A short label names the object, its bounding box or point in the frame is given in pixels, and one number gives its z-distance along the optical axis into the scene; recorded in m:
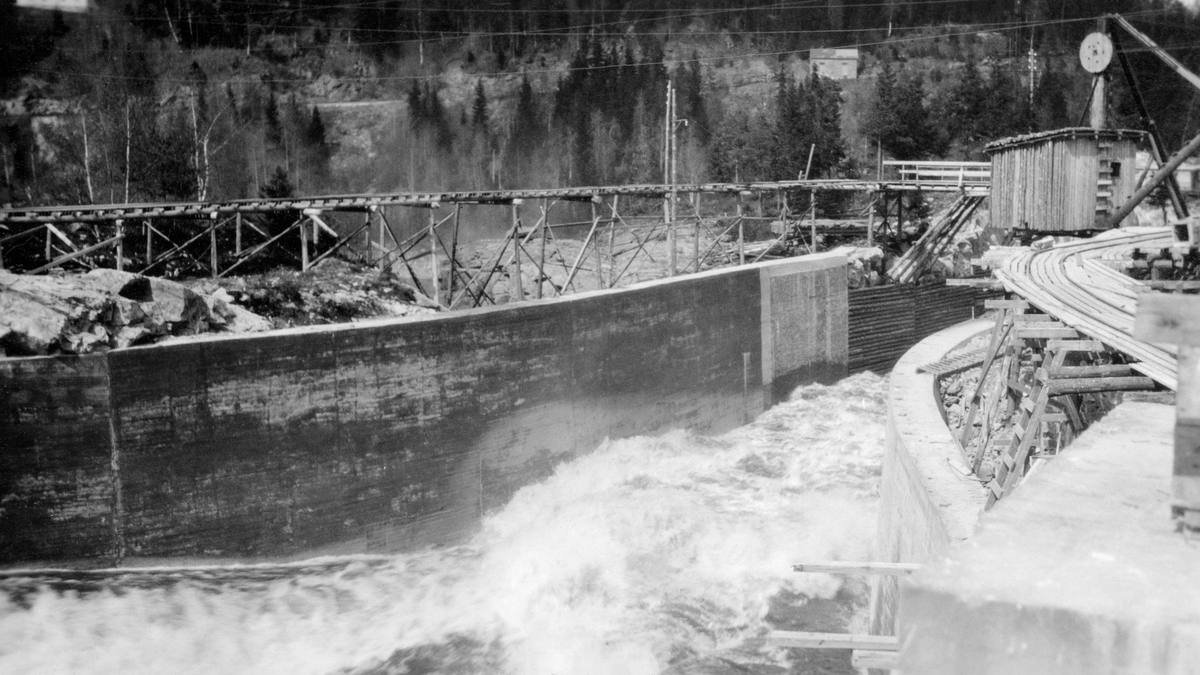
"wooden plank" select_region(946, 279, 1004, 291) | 12.04
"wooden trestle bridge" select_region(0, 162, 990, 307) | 15.16
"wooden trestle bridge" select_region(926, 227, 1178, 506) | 7.74
